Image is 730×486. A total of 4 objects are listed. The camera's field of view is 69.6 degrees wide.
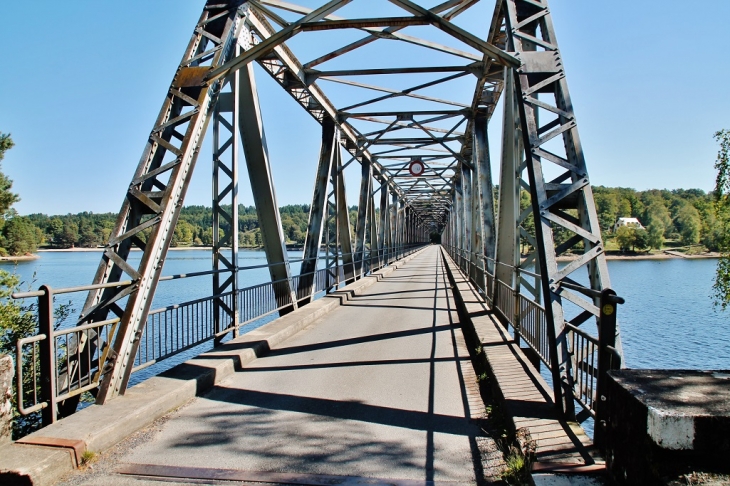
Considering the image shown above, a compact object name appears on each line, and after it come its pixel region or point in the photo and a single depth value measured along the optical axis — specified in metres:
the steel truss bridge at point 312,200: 4.73
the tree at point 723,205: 26.02
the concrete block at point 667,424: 2.01
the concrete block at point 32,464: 3.37
